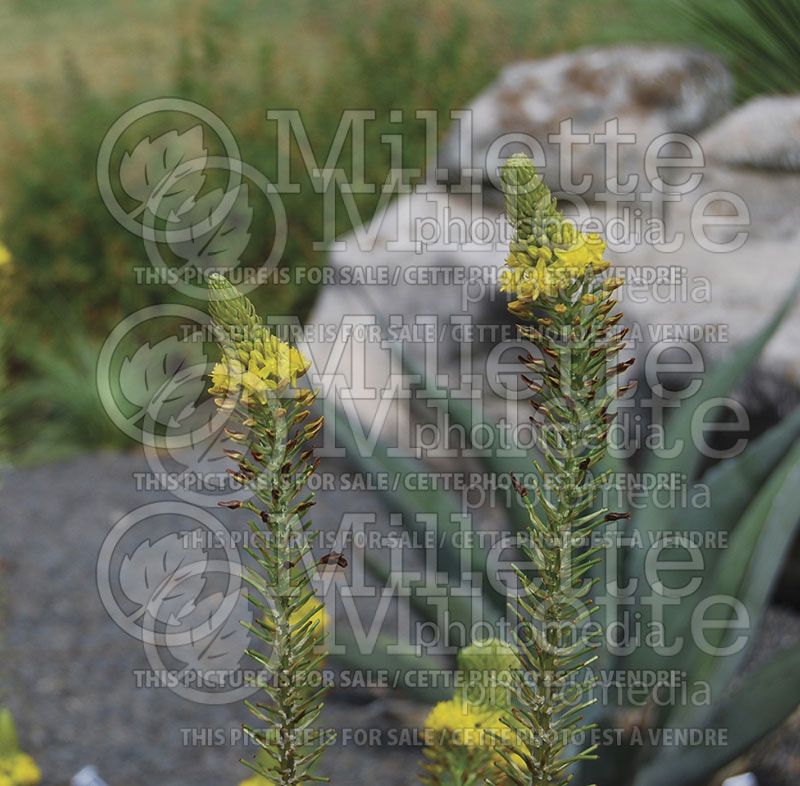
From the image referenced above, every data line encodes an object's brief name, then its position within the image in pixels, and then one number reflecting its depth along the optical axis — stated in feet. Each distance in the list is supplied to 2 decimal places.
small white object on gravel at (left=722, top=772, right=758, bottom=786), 4.21
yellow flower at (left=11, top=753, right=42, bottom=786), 6.29
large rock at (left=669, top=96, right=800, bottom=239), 13.46
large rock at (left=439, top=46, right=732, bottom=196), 14.40
